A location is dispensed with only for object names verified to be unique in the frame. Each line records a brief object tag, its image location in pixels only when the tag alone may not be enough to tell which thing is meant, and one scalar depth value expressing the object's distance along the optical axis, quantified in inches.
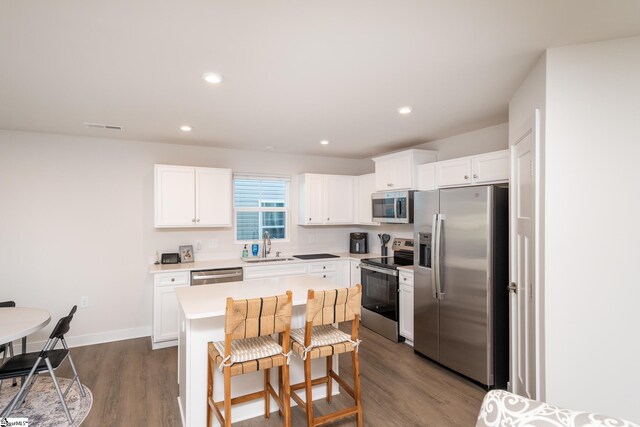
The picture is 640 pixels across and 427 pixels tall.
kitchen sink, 179.3
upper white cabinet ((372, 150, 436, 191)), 162.2
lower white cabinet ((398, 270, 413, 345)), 151.6
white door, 83.6
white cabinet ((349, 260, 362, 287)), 191.3
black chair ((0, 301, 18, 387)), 119.0
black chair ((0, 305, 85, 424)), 94.3
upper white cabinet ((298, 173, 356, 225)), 199.5
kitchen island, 91.0
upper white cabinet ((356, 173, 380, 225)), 197.8
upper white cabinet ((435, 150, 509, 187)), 123.6
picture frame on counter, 172.1
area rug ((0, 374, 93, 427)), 98.3
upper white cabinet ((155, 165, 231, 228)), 161.3
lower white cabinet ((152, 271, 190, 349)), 151.2
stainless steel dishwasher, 158.1
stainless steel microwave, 164.9
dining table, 91.0
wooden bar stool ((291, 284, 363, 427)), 89.0
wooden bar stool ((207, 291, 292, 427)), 80.0
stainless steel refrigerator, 115.5
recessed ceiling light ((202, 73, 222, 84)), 88.5
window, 193.8
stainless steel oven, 160.2
